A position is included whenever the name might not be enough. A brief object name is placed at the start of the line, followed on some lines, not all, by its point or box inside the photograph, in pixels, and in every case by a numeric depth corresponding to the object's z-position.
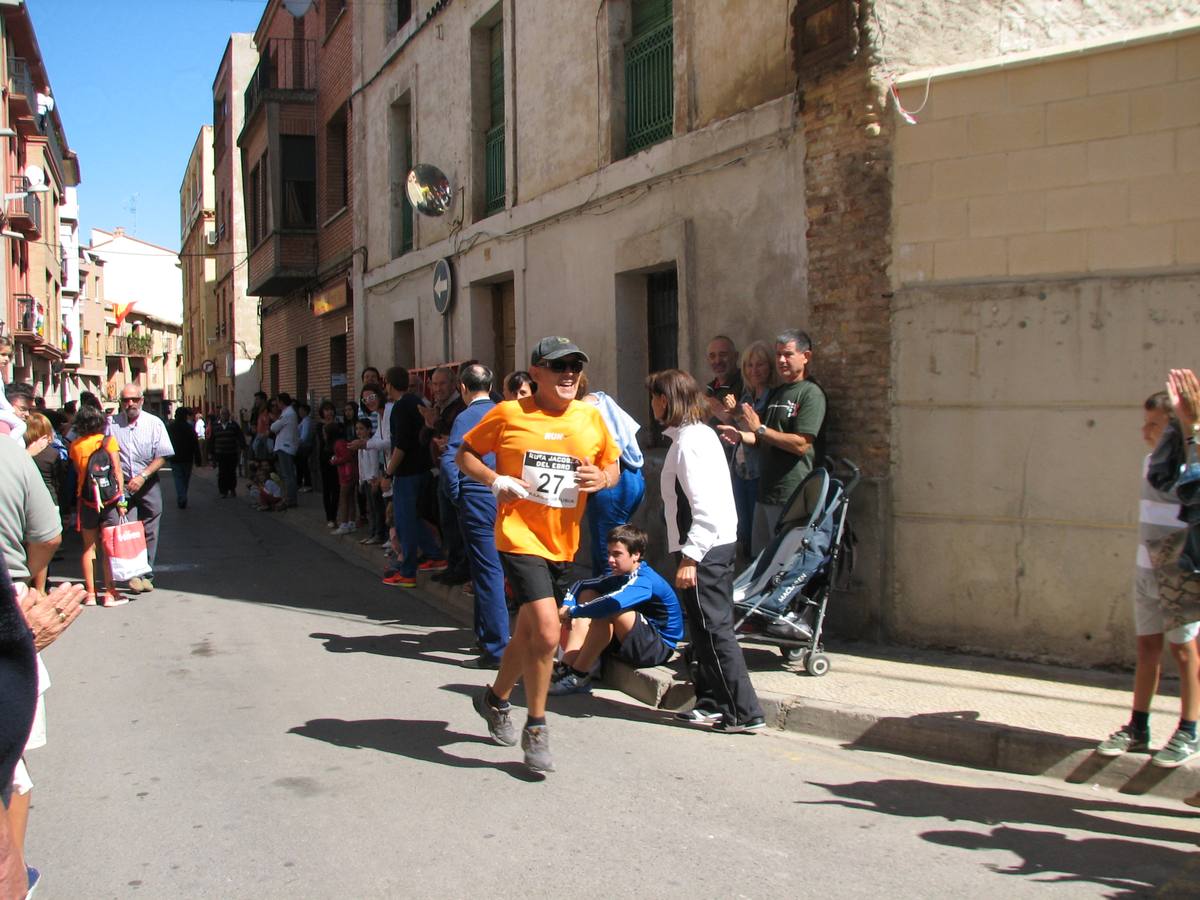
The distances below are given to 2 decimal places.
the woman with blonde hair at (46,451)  7.92
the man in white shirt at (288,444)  16.80
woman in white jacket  5.31
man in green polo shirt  6.82
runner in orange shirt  4.82
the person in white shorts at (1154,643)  4.53
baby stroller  6.10
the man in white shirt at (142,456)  9.73
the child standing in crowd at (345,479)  13.40
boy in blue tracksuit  6.12
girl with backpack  9.18
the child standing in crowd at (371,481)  12.04
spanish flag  66.54
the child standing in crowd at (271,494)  17.47
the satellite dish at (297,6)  15.23
